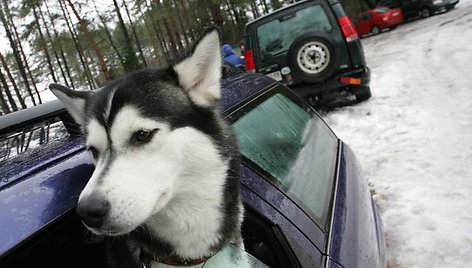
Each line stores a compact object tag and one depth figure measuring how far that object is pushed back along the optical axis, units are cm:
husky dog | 136
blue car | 109
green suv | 594
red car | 1841
